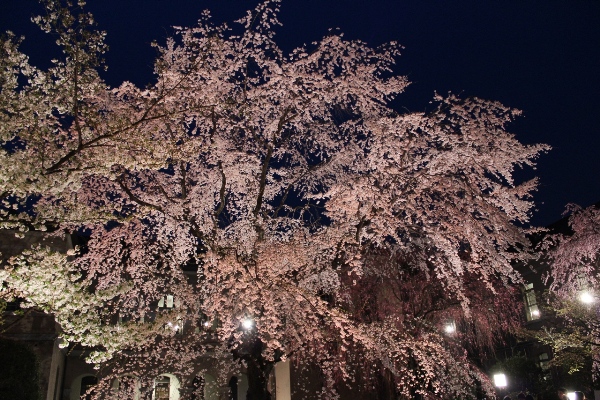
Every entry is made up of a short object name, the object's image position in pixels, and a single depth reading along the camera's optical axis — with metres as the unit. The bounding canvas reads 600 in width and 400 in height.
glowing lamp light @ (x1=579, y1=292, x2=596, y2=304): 16.44
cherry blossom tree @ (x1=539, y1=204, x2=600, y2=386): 16.34
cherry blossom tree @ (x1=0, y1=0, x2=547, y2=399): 11.45
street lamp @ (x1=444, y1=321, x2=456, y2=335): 20.76
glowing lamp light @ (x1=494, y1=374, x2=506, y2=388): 20.64
